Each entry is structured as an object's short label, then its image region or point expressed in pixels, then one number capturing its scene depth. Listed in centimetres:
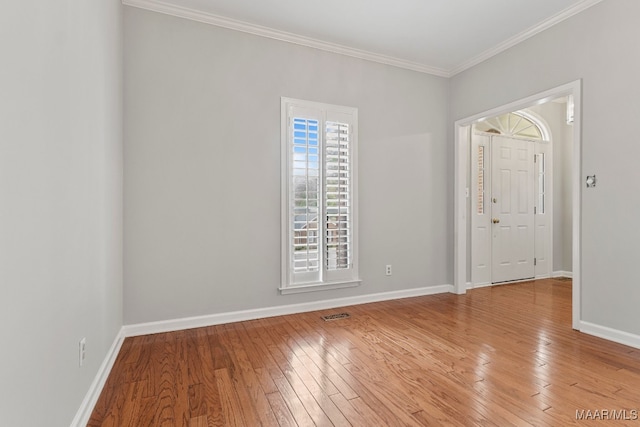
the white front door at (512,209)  486
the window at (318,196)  346
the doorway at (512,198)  471
